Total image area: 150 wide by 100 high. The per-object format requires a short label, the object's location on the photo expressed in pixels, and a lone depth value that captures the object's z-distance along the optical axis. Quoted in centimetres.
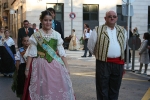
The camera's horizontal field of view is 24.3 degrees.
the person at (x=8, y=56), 1159
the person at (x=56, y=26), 765
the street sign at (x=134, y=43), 1245
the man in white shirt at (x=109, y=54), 568
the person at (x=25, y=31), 1090
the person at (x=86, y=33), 1903
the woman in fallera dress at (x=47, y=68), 508
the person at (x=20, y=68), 672
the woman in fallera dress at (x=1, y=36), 1165
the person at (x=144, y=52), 1145
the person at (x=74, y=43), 2627
